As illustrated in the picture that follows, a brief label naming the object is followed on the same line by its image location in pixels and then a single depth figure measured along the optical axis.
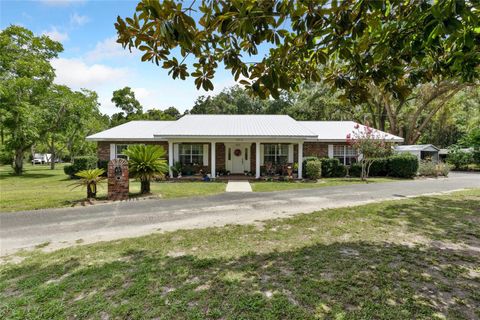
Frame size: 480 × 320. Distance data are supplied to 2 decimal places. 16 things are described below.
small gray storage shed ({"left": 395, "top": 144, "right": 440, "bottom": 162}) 22.12
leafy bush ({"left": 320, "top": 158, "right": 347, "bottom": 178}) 17.84
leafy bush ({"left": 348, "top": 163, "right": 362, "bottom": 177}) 18.32
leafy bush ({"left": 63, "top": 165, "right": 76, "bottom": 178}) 18.35
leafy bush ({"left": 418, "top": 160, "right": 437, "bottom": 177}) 19.06
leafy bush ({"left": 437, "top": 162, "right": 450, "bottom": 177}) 19.17
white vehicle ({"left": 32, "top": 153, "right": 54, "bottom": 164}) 58.14
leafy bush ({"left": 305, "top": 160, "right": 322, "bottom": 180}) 16.03
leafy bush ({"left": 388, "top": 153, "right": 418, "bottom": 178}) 17.38
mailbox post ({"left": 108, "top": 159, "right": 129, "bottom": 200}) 9.77
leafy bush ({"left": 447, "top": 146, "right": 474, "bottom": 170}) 26.53
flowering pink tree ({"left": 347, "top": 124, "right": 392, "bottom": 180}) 15.97
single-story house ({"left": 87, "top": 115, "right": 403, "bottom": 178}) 18.27
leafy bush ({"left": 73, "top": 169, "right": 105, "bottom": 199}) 9.54
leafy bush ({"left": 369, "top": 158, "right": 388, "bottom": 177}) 18.44
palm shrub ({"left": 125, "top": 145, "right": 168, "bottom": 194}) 10.39
